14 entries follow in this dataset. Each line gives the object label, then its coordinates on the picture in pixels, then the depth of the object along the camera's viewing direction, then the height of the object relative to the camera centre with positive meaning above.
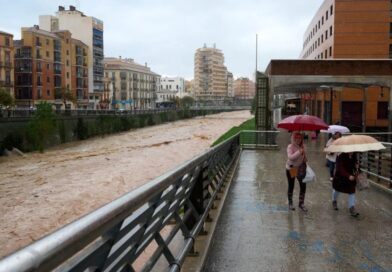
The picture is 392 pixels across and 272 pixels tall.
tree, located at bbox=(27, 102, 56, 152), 41.09 -2.25
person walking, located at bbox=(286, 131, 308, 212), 8.66 -1.11
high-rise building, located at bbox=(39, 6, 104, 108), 107.88 +16.72
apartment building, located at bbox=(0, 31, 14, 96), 73.94 +6.25
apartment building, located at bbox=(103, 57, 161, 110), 131.88 +5.27
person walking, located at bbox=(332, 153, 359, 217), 8.16 -1.25
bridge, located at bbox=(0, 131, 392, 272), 2.17 -1.89
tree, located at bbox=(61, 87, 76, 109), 82.05 +0.93
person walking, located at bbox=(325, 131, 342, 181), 11.96 -1.45
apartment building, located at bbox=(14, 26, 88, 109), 80.62 +5.93
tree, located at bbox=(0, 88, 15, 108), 59.17 +0.14
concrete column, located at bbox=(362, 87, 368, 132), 26.48 -0.24
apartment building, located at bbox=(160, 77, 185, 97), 188.26 +3.99
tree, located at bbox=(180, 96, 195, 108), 161.40 +0.08
